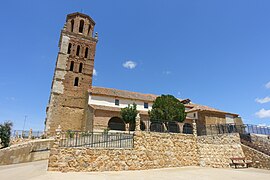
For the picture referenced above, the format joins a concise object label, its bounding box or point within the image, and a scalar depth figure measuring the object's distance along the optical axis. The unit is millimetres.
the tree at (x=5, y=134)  24855
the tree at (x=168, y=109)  22516
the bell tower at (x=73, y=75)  25812
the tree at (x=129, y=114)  22606
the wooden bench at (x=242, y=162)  13883
